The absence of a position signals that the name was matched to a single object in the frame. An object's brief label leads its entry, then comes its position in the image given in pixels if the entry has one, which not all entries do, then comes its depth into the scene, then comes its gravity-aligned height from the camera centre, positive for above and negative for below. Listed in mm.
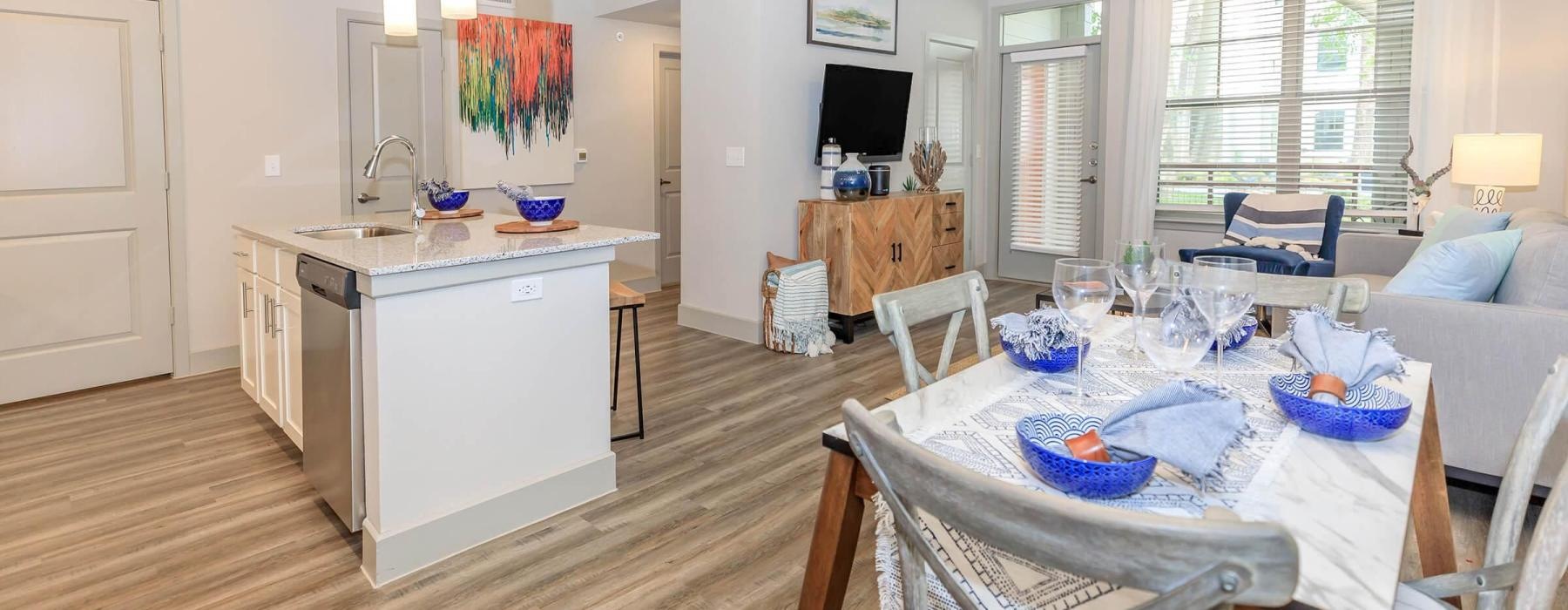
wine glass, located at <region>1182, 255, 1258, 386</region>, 1519 -116
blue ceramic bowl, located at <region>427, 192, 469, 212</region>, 3814 +79
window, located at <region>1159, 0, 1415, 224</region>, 5645 +836
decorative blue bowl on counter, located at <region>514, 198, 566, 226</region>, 3084 +41
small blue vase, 5391 +243
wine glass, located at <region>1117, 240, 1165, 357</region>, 1729 -105
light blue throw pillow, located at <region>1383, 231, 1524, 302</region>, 2900 -144
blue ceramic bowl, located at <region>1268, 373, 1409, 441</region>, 1264 -276
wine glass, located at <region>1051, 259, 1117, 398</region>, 1549 -122
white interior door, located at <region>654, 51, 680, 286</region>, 7125 +477
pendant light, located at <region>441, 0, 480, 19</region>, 3301 +793
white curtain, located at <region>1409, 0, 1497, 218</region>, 5156 +872
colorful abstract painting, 5867 +807
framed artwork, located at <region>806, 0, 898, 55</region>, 5477 +1291
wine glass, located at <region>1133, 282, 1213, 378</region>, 1506 -193
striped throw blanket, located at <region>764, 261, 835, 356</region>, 5023 -514
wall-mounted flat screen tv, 5484 +732
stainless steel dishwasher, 2492 -499
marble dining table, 904 -335
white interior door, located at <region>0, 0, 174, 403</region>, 4016 +102
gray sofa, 2605 -366
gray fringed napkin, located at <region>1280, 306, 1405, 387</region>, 1483 -217
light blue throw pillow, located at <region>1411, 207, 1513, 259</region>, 3789 +10
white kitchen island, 2422 -486
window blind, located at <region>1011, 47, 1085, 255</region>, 7148 +581
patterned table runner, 1078 -325
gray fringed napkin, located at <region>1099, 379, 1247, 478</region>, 1119 -269
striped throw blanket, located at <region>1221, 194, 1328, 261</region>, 5371 +15
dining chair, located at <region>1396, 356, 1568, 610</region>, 1090 -433
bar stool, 3299 -299
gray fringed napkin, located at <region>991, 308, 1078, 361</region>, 1641 -207
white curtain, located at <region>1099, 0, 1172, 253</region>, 6418 +861
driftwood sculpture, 6164 +416
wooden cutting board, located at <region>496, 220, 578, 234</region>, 3080 -24
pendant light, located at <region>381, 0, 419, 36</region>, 3250 +758
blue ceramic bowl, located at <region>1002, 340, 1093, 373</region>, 1642 -257
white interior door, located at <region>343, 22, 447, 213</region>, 5191 +695
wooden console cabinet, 5250 -130
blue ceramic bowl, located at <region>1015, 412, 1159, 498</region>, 1061 -302
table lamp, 4434 +342
